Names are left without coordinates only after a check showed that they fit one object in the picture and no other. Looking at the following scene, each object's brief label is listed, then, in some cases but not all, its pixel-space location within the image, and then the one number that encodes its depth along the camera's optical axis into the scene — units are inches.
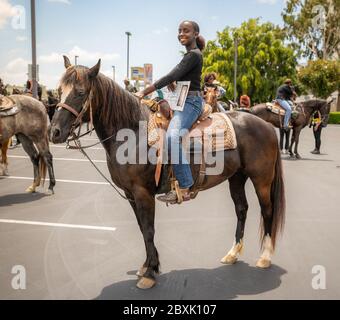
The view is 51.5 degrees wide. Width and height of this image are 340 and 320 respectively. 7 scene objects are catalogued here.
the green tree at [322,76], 1429.6
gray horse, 287.6
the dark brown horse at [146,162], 128.3
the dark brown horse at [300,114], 480.1
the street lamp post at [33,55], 502.9
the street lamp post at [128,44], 1531.4
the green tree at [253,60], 1421.0
